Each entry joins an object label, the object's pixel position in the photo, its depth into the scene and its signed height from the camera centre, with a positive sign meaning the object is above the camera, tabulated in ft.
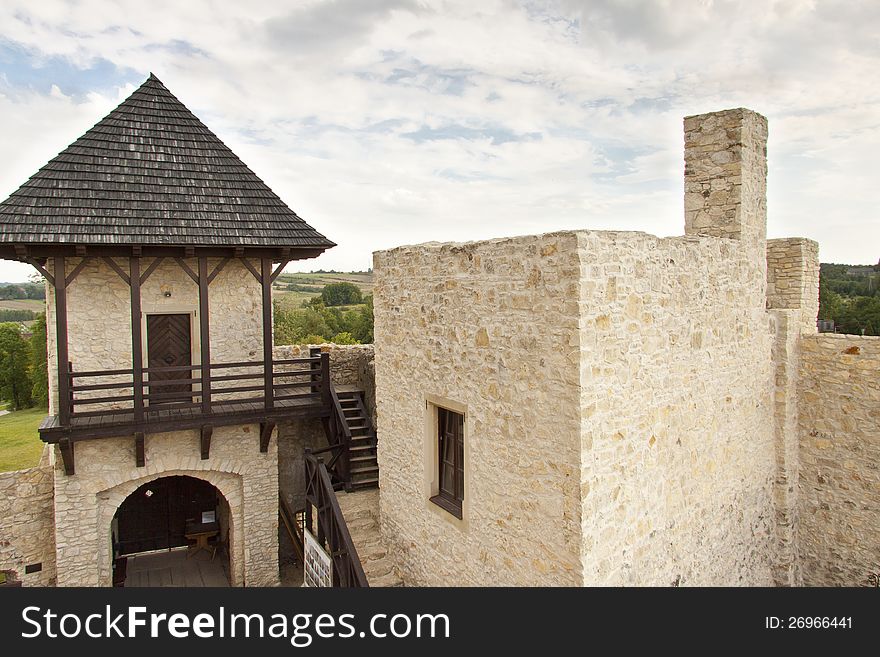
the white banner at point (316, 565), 25.53 -11.00
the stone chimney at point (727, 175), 22.89 +5.23
